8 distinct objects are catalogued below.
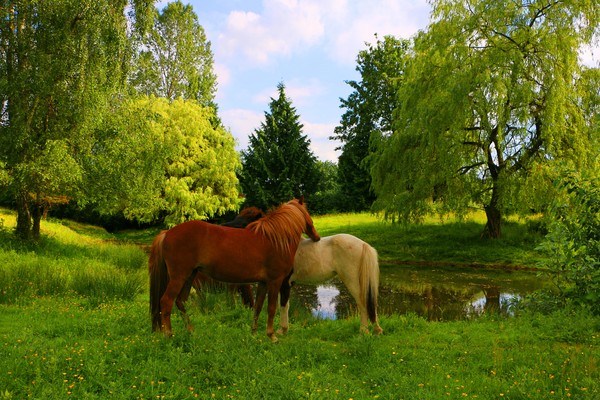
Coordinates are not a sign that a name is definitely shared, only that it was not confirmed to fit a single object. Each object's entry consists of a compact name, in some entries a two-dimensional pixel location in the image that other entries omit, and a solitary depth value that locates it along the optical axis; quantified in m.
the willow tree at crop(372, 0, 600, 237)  16.66
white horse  6.30
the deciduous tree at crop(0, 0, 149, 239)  12.75
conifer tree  32.19
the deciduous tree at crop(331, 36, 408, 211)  34.97
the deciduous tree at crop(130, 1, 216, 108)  35.22
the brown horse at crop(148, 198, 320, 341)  5.43
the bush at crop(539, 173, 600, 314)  6.83
